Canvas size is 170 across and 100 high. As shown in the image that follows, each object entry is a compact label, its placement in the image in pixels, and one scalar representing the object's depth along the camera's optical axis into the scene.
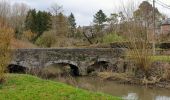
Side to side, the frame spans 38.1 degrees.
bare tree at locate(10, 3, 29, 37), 39.30
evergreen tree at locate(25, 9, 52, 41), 36.02
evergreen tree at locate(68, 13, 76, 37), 42.73
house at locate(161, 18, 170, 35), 39.06
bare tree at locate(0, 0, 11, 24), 31.14
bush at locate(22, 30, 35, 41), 33.97
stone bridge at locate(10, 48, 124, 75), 19.93
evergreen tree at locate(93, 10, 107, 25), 42.70
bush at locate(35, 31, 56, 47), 32.37
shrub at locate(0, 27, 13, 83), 10.19
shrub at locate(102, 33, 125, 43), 29.51
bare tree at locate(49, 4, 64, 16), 39.65
